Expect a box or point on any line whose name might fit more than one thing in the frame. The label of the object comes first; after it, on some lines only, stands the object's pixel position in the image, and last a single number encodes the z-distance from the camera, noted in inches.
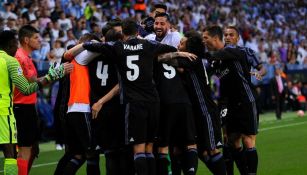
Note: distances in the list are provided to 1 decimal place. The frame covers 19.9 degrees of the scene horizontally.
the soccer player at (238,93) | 500.7
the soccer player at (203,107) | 468.1
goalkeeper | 454.3
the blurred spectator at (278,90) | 1157.1
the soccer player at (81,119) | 474.6
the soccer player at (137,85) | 438.6
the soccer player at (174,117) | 460.8
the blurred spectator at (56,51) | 850.1
